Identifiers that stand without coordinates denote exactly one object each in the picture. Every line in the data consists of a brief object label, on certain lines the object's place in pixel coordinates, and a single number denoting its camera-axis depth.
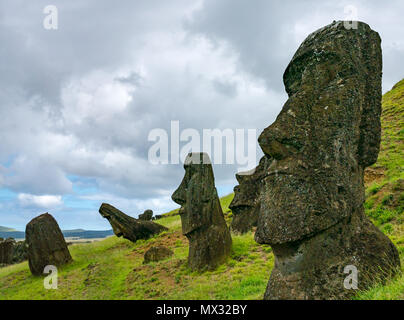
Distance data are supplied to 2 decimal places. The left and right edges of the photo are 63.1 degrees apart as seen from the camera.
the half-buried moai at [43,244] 18.14
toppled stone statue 22.47
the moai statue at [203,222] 12.45
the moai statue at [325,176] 5.47
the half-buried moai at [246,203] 16.50
